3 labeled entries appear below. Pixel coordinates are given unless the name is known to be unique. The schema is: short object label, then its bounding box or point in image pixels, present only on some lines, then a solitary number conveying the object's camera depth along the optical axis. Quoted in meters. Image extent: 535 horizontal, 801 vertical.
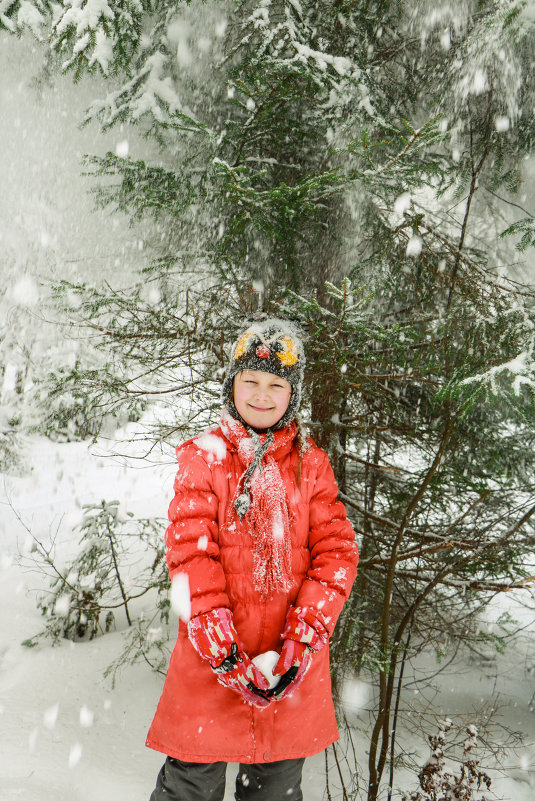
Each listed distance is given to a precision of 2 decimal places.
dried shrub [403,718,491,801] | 2.36
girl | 1.97
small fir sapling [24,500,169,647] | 4.35
